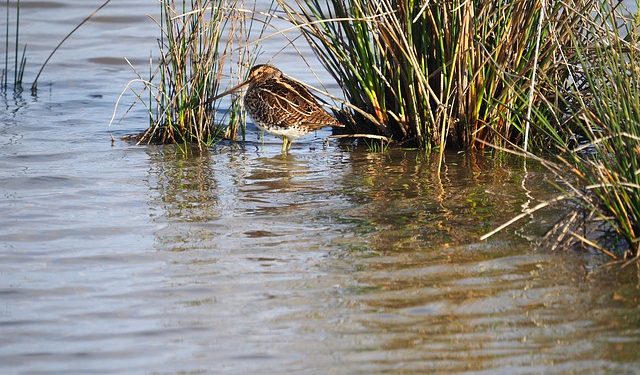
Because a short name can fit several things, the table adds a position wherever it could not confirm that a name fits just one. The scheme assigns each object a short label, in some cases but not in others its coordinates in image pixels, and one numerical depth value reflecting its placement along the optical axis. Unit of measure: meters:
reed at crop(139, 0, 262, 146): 14.82
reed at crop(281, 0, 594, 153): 13.17
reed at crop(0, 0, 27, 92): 19.25
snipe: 15.14
